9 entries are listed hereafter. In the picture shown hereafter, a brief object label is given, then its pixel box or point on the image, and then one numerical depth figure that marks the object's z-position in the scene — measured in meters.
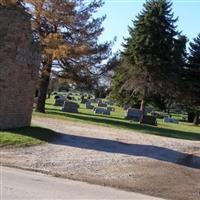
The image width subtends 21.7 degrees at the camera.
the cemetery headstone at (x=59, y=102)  52.81
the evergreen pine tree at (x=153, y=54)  55.81
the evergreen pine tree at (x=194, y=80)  61.84
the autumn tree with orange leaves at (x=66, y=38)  33.84
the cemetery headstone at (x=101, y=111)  49.25
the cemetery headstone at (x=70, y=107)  42.37
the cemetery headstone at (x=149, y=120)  39.56
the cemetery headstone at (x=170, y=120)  56.10
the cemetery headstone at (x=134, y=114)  42.87
